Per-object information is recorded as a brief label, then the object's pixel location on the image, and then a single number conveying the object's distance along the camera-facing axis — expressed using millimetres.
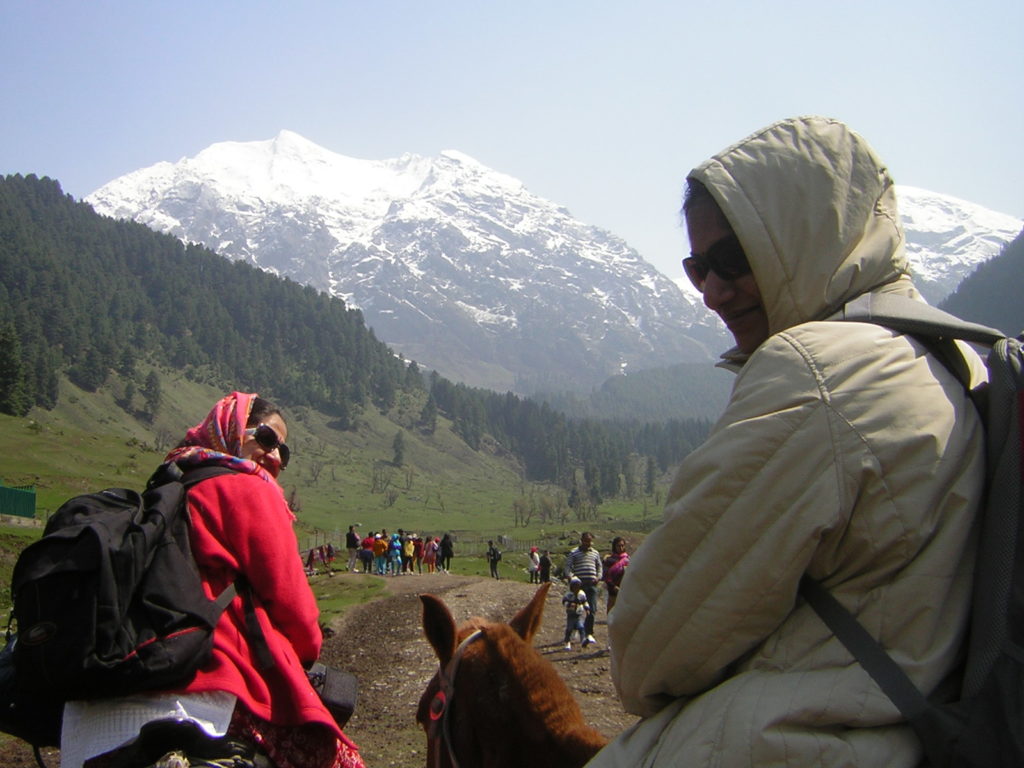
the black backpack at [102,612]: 2748
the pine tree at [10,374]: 88250
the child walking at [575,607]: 17328
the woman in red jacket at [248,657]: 2963
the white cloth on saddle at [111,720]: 2934
